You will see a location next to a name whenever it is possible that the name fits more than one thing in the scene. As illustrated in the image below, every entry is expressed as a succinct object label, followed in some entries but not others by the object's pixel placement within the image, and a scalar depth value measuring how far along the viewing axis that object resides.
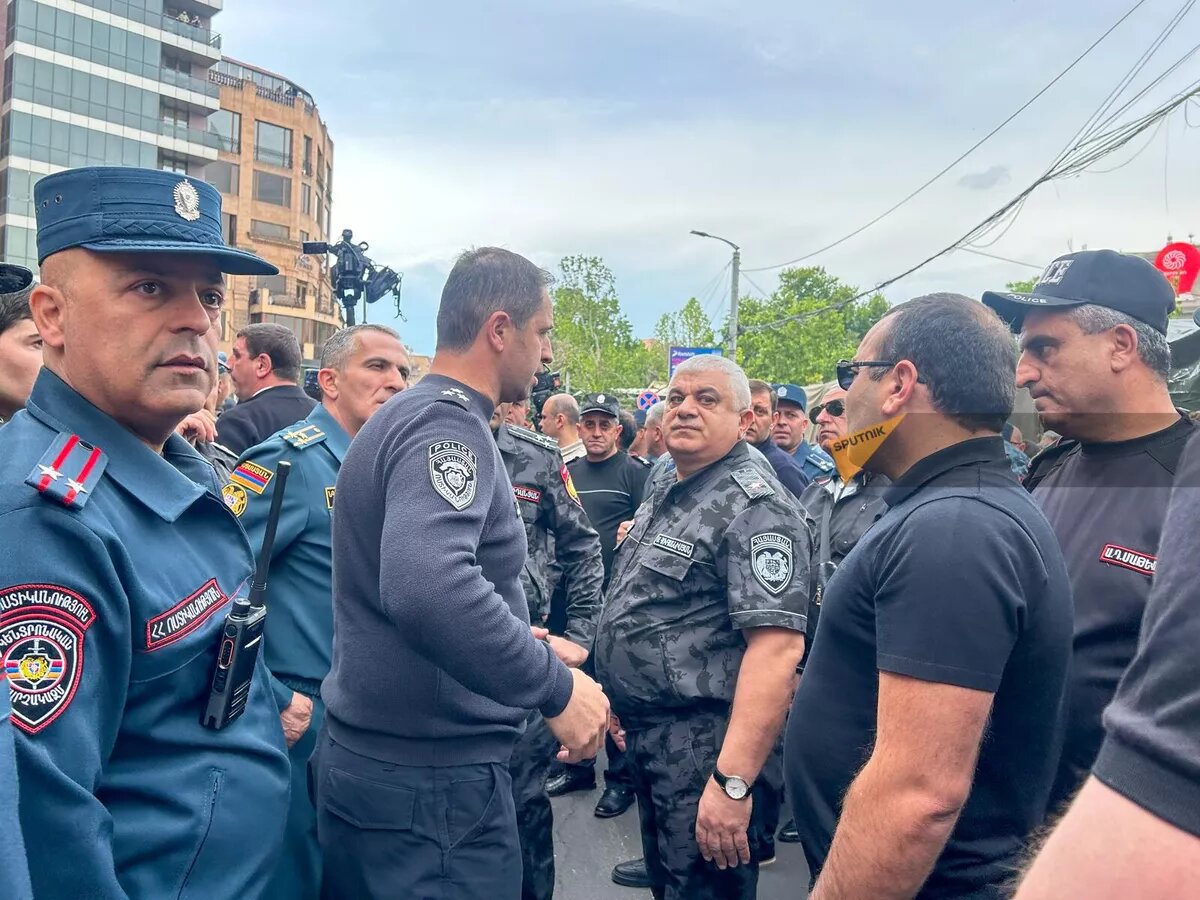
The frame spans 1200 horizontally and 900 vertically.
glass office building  36.72
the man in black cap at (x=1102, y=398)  2.29
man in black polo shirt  1.49
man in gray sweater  1.79
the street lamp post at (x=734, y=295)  23.25
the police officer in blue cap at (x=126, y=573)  1.25
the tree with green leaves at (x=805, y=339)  39.38
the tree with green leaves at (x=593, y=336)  47.38
